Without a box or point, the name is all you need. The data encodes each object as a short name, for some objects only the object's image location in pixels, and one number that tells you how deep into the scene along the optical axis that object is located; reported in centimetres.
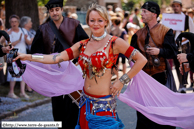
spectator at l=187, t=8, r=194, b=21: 1070
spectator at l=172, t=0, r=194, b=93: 800
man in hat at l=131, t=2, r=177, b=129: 470
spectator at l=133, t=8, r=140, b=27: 1536
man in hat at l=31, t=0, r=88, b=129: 498
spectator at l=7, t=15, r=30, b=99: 834
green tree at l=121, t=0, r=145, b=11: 3894
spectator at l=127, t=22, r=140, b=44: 1340
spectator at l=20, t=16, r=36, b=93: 870
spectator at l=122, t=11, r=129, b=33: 1371
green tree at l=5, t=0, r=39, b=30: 989
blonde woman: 351
